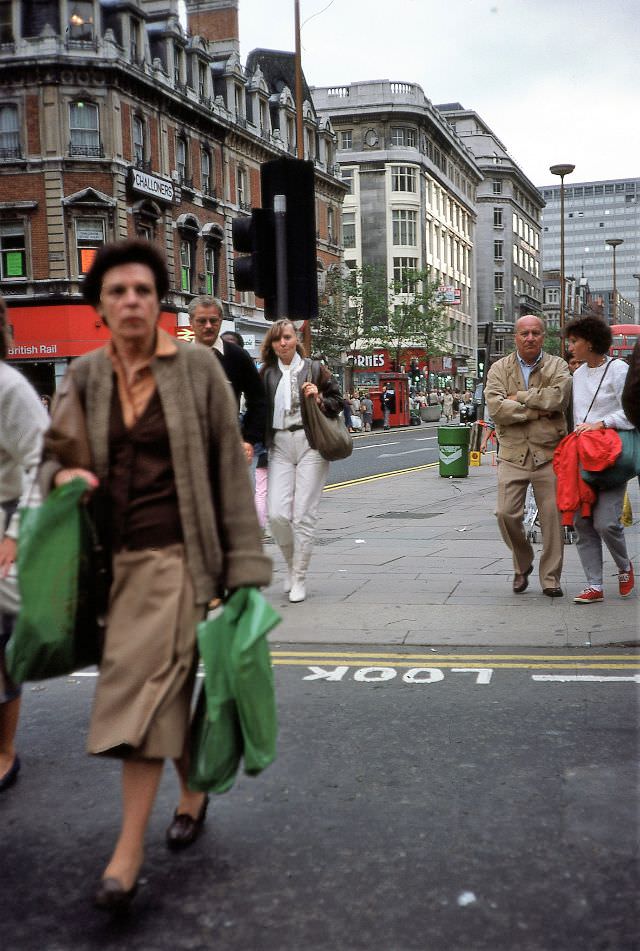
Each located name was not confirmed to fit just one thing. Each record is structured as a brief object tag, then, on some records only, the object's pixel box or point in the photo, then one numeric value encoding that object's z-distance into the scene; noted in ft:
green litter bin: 63.36
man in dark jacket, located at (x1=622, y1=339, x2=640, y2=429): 15.39
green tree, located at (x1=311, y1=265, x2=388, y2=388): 164.66
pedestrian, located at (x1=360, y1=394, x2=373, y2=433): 152.79
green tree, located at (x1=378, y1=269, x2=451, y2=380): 172.76
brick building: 110.11
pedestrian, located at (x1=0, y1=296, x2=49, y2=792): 11.57
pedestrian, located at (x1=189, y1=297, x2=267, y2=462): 24.90
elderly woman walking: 9.84
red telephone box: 155.63
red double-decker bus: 133.20
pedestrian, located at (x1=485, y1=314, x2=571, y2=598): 24.48
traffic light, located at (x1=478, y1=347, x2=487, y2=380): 82.77
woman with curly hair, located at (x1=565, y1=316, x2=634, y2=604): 23.39
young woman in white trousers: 24.68
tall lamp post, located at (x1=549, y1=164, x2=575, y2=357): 128.67
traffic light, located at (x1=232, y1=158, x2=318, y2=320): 26.45
